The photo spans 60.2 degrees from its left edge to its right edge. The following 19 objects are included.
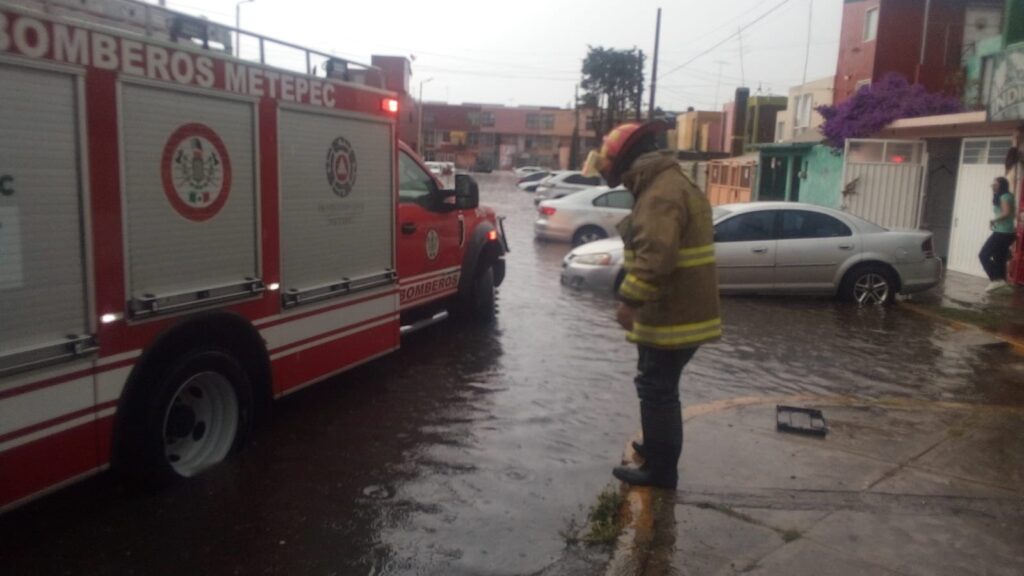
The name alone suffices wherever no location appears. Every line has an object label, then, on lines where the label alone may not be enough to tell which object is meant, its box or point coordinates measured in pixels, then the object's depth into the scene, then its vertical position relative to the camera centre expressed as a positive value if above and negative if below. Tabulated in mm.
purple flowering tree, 19281 +1675
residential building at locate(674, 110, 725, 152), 53281 +2808
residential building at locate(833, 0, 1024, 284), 13188 +436
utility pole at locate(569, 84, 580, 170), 72188 +1770
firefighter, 4164 -474
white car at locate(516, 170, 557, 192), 50344 -634
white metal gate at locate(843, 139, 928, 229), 18203 -58
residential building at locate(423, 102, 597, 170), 101250 +4358
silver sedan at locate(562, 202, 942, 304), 11742 -977
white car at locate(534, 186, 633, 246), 17984 -844
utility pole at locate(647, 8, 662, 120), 32903 +3546
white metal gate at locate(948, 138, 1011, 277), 15164 -227
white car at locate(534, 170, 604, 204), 26406 -378
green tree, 62969 +6766
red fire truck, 3734 -414
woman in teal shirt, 12641 -780
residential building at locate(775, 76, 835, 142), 32375 +2862
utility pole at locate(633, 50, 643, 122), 60875 +7269
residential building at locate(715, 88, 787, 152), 40181 +2777
